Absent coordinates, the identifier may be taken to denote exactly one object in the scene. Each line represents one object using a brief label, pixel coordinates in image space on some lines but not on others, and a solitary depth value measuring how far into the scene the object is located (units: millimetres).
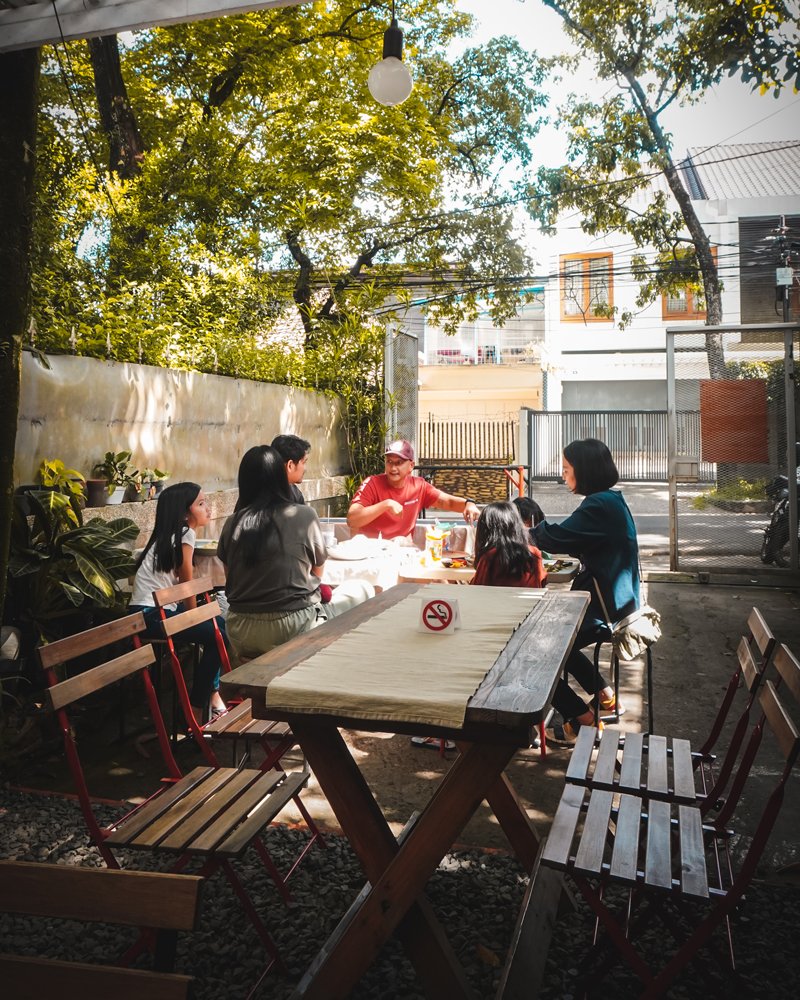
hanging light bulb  5105
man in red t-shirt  5035
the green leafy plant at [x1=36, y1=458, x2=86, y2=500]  4508
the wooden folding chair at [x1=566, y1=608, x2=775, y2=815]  2385
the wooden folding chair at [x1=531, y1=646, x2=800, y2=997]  1816
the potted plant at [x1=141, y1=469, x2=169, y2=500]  5446
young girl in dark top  3885
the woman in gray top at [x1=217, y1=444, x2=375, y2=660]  3396
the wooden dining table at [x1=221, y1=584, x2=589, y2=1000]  1862
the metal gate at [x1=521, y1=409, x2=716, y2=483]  18031
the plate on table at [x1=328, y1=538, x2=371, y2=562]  4595
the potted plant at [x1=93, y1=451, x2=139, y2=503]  5160
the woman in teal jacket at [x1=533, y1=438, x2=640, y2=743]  3936
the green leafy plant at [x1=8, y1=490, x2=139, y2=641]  4035
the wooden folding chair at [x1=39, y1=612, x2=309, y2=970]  2066
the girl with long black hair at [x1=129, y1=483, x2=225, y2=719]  3986
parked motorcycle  8234
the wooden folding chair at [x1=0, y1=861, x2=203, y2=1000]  952
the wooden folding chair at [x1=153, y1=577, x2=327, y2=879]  2811
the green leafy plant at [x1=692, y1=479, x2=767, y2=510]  8383
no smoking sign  2543
